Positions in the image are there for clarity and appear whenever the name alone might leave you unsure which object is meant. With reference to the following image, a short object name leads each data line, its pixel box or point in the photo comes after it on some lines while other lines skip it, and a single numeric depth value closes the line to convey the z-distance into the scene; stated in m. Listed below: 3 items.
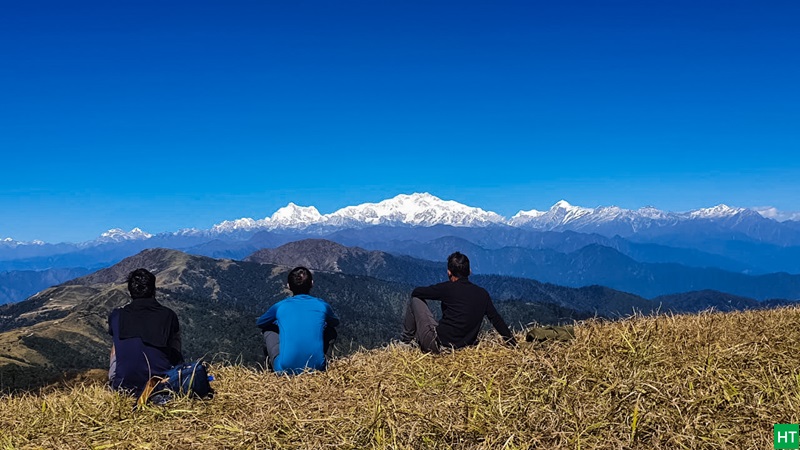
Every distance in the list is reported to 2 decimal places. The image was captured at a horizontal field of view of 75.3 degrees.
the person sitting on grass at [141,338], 8.72
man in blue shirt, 10.15
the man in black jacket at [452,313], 11.04
